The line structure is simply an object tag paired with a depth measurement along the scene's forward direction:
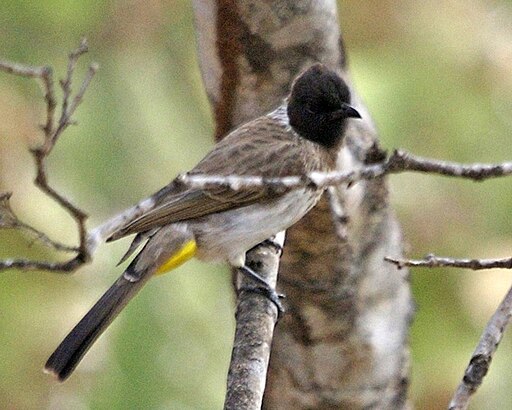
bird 5.33
